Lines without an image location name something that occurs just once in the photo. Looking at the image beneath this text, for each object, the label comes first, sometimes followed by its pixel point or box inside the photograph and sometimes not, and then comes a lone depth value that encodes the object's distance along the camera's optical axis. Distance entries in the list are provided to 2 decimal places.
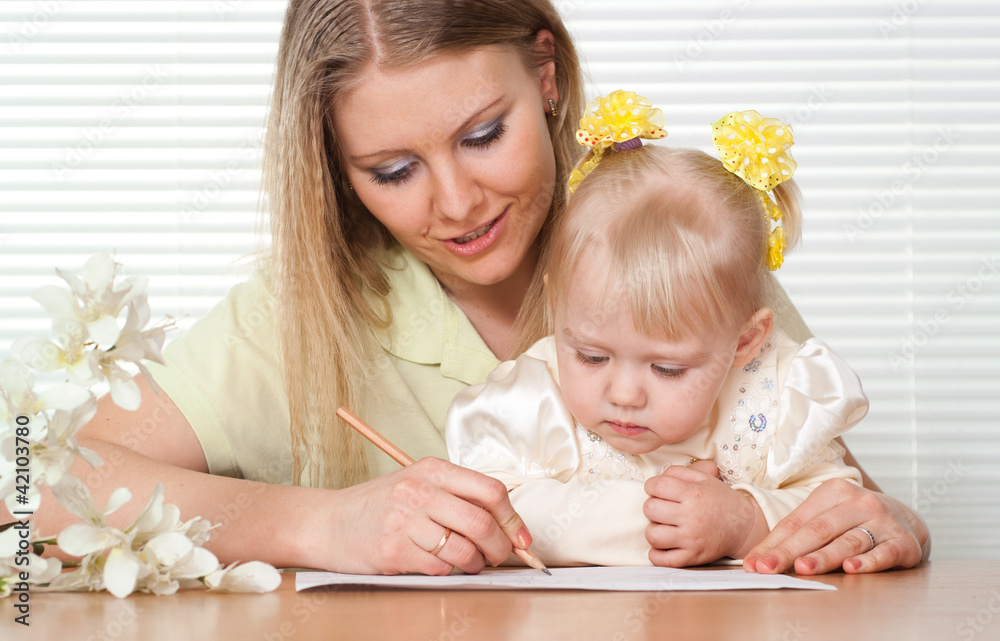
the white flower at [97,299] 1.20
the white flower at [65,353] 1.20
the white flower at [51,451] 1.20
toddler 1.43
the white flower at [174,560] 1.24
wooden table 1.17
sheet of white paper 1.27
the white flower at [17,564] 1.23
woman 1.53
